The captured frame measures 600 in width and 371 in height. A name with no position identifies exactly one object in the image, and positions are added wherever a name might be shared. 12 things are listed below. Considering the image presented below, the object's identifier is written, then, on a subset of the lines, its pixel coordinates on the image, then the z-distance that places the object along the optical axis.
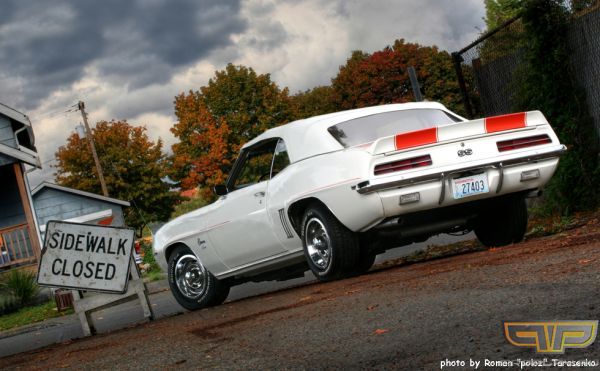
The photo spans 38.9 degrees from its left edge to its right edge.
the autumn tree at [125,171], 63.00
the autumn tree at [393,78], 60.81
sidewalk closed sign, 9.15
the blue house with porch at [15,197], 24.52
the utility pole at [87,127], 46.31
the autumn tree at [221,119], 63.53
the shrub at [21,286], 20.42
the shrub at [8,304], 19.58
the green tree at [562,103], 10.40
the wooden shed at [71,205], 38.28
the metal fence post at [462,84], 12.85
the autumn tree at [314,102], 66.47
